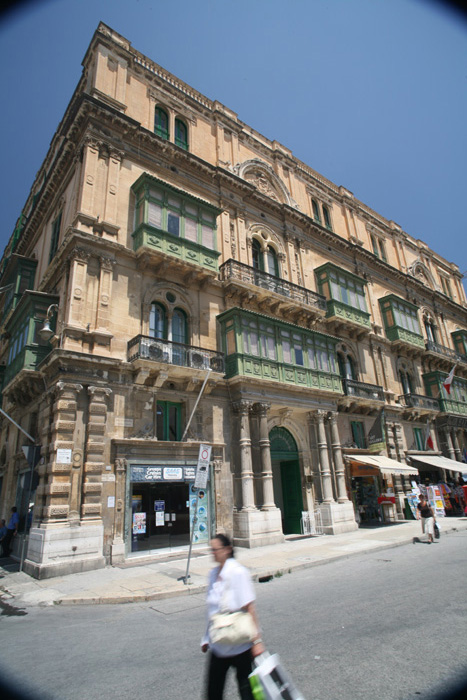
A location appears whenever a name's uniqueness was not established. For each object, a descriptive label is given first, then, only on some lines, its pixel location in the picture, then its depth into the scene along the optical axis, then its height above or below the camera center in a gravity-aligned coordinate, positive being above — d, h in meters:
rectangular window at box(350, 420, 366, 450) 25.12 +3.95
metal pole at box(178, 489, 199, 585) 10.66 -1.65
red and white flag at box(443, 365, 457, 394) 30.31 +7.99
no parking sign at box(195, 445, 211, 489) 11.26 +1.14
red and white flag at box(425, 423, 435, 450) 29.66 +3.95
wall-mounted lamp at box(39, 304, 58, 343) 14.02 +5.91
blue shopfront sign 15.59 +1.43
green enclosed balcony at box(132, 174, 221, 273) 18.47 +12.67
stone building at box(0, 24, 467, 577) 15.12 +7.32
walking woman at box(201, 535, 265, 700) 3.56 -0.84
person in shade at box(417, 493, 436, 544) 15.79 -0.76
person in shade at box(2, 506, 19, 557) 16.83 -0.44
